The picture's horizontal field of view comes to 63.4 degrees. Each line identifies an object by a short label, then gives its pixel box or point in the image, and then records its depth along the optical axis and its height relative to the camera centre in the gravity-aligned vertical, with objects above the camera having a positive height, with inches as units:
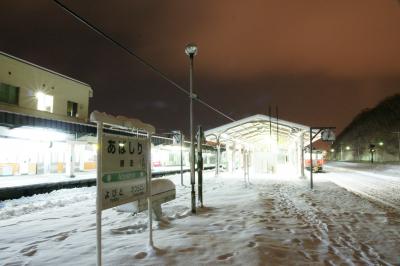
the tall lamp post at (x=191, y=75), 374.9 +97.7
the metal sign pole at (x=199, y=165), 394.3 -9.9
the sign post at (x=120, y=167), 172.7 -5.9
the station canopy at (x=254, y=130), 911.7 +86.8
